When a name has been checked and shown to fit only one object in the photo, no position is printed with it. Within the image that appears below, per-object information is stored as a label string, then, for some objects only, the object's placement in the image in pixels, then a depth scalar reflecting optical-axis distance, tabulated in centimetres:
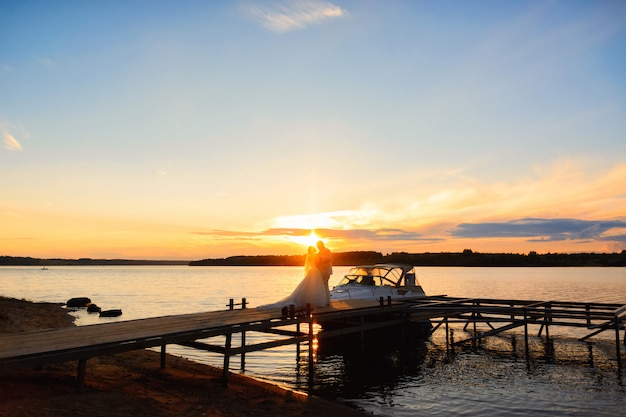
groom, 1870
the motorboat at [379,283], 2636
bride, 1834
